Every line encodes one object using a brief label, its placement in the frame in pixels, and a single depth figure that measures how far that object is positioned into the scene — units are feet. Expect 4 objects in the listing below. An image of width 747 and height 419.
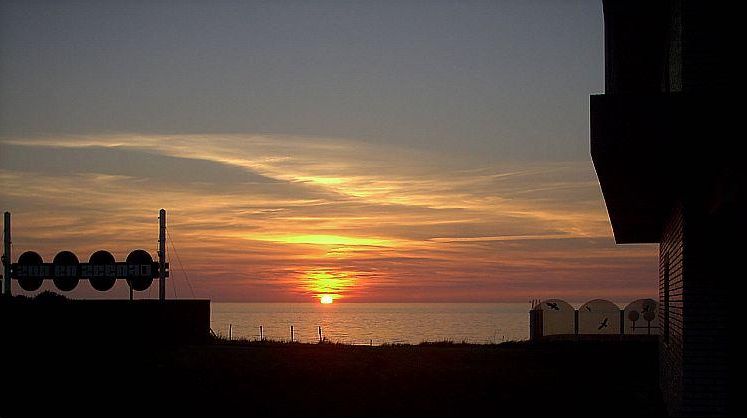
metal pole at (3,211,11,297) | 110.73
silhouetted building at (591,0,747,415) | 29.73
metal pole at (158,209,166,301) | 104.12
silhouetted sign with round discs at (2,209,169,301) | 108.27
